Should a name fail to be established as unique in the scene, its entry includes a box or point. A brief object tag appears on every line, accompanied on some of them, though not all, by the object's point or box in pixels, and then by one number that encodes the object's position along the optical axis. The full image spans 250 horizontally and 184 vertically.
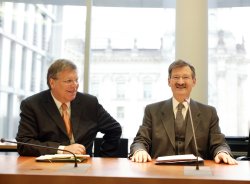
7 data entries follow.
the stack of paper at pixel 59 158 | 2.05
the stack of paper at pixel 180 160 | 1.98
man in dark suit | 2.59
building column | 4.24
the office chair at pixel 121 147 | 3.23
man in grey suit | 2.54
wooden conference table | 1.55
